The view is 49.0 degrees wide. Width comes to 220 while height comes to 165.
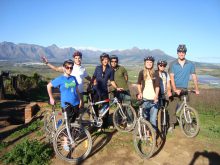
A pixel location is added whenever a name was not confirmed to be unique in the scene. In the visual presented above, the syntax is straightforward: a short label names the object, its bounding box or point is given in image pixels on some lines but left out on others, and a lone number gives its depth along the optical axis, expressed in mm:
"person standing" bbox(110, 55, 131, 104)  7645
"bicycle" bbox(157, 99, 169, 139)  6820
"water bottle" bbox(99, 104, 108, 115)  7113
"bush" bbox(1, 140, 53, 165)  5551
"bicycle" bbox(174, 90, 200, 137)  6684
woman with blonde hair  5969
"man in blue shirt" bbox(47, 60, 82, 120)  5483
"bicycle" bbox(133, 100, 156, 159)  5449
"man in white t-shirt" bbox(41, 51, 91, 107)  6629
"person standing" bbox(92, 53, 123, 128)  6859
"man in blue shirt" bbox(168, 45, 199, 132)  6570
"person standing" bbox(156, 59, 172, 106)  6656
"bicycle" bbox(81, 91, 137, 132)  6980
